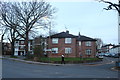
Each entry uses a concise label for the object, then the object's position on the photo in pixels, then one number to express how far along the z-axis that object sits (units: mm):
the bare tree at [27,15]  20622
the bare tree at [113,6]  11197
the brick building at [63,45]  27178
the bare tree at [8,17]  21037
